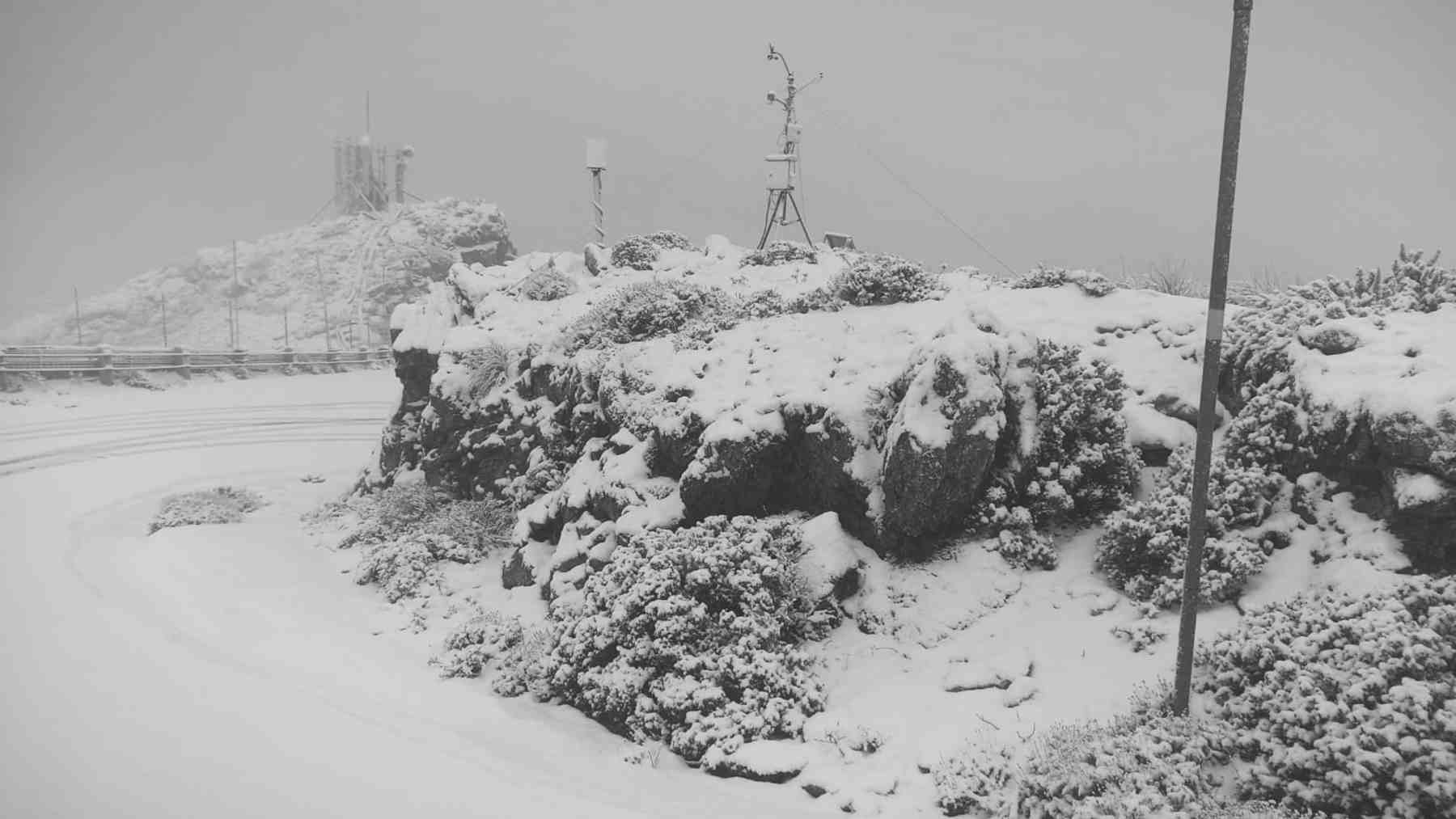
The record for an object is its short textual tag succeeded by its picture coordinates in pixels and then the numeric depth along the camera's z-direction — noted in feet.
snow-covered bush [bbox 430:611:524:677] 28.27
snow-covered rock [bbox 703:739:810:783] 20.88
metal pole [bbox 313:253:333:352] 145.28
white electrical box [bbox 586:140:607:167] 59.47
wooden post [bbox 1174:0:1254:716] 16.60
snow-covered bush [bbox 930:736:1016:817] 18.35
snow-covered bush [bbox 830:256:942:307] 38.88
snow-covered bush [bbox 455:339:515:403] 46.06
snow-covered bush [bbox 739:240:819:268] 50.37
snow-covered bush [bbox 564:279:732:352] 41.39
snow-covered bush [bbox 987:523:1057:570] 27.22
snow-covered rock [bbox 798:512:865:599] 27.22
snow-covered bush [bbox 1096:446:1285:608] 22.98
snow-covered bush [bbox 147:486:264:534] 47.57
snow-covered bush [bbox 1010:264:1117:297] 37.17
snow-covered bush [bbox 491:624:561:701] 26.53
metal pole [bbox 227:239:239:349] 159.22
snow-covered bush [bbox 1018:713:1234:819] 16.37
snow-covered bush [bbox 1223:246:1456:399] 27.63
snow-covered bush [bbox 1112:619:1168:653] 22.49
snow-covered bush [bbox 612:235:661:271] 54.18
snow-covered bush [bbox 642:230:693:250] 58.49
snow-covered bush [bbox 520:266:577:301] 52.60
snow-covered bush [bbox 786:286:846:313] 38.96
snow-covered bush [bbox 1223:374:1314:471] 25.12
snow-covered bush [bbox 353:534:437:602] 36.01
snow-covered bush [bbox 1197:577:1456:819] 15.08
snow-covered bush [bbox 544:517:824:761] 23.16
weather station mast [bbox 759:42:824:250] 55.57
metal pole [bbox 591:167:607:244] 60.75
